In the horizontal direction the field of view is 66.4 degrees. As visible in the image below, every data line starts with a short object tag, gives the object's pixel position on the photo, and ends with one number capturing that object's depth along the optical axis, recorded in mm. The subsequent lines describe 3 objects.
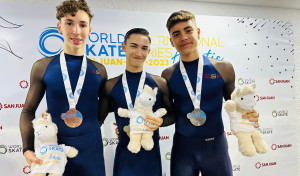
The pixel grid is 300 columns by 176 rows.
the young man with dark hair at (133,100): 1822
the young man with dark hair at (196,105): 1853
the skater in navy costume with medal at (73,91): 1721
